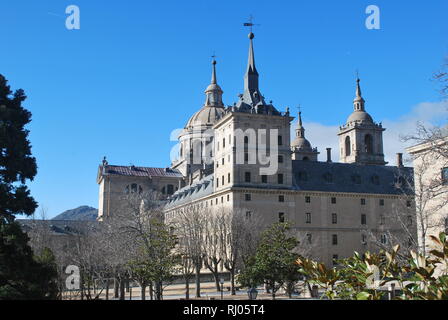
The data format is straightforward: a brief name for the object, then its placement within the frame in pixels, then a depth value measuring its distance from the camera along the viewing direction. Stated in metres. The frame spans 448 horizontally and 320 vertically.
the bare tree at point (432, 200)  34.53
